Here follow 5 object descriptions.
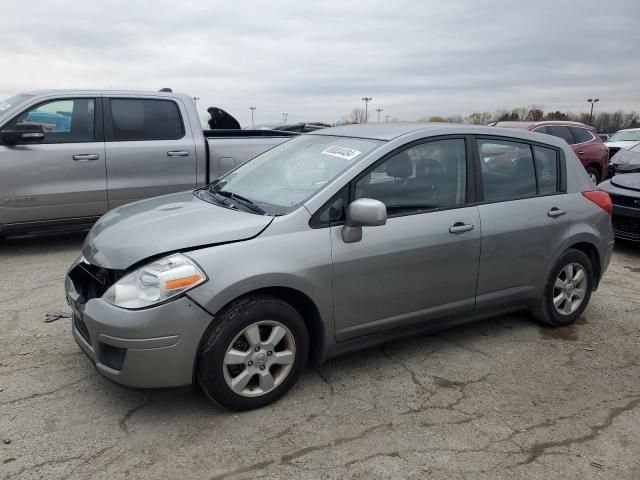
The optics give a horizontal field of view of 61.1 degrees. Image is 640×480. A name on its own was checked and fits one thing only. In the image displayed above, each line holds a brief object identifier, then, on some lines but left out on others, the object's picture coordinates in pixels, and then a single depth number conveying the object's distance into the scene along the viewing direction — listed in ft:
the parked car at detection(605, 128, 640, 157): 54.29
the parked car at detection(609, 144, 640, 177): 26.43
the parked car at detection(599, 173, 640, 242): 22.71
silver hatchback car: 9.28
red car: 39.83
